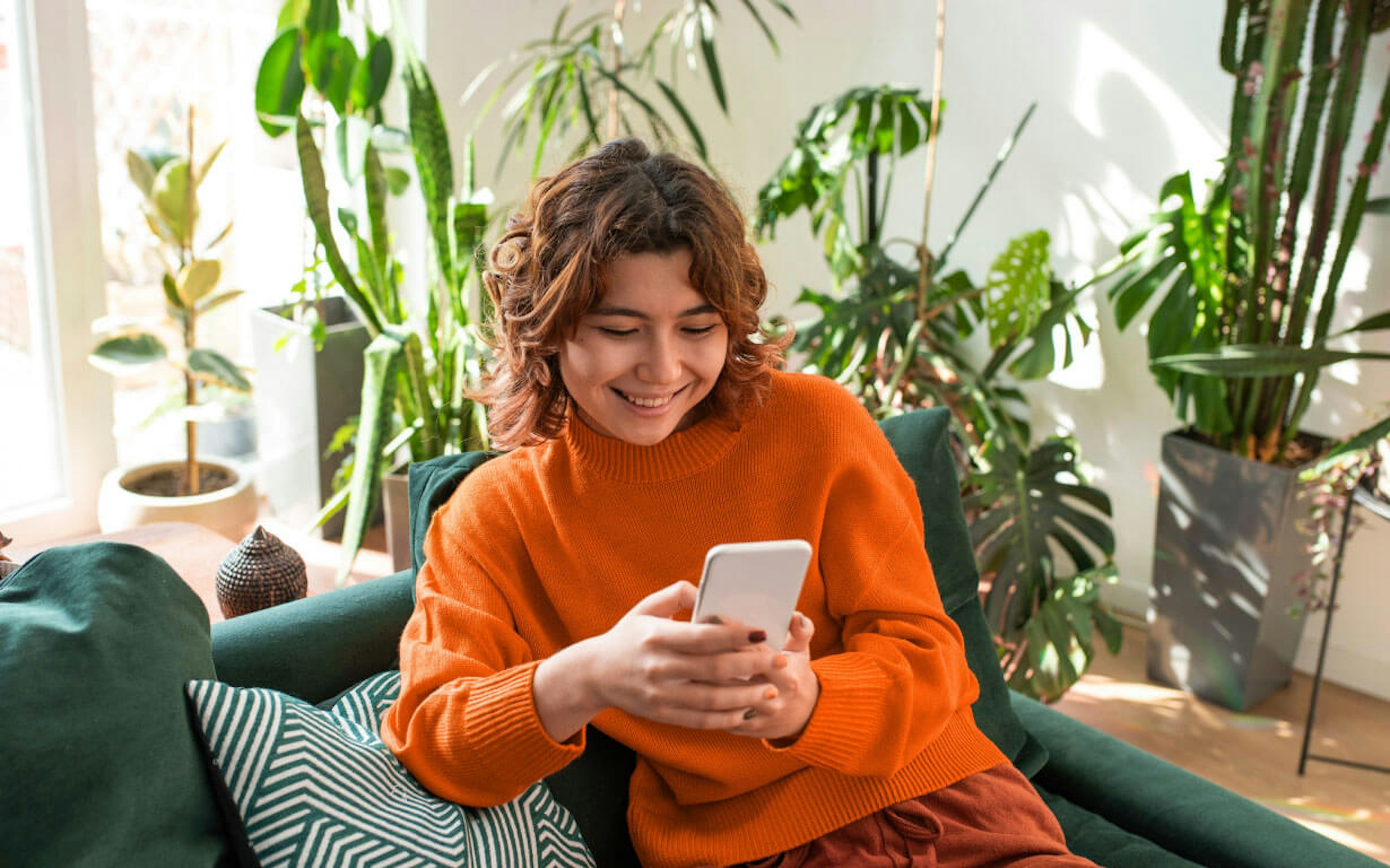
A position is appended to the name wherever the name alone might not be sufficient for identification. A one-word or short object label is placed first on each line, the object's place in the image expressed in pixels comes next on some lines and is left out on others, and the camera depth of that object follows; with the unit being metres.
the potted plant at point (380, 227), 2.05
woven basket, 1.47
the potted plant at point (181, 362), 2.39
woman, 1.03
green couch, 0.80
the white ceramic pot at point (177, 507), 2.39
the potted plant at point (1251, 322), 2.12
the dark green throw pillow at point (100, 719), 0.78
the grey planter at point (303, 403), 2.75
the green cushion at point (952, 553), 1.38
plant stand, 1.99
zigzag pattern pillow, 0.90
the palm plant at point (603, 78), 2.18
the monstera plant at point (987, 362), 2.06
